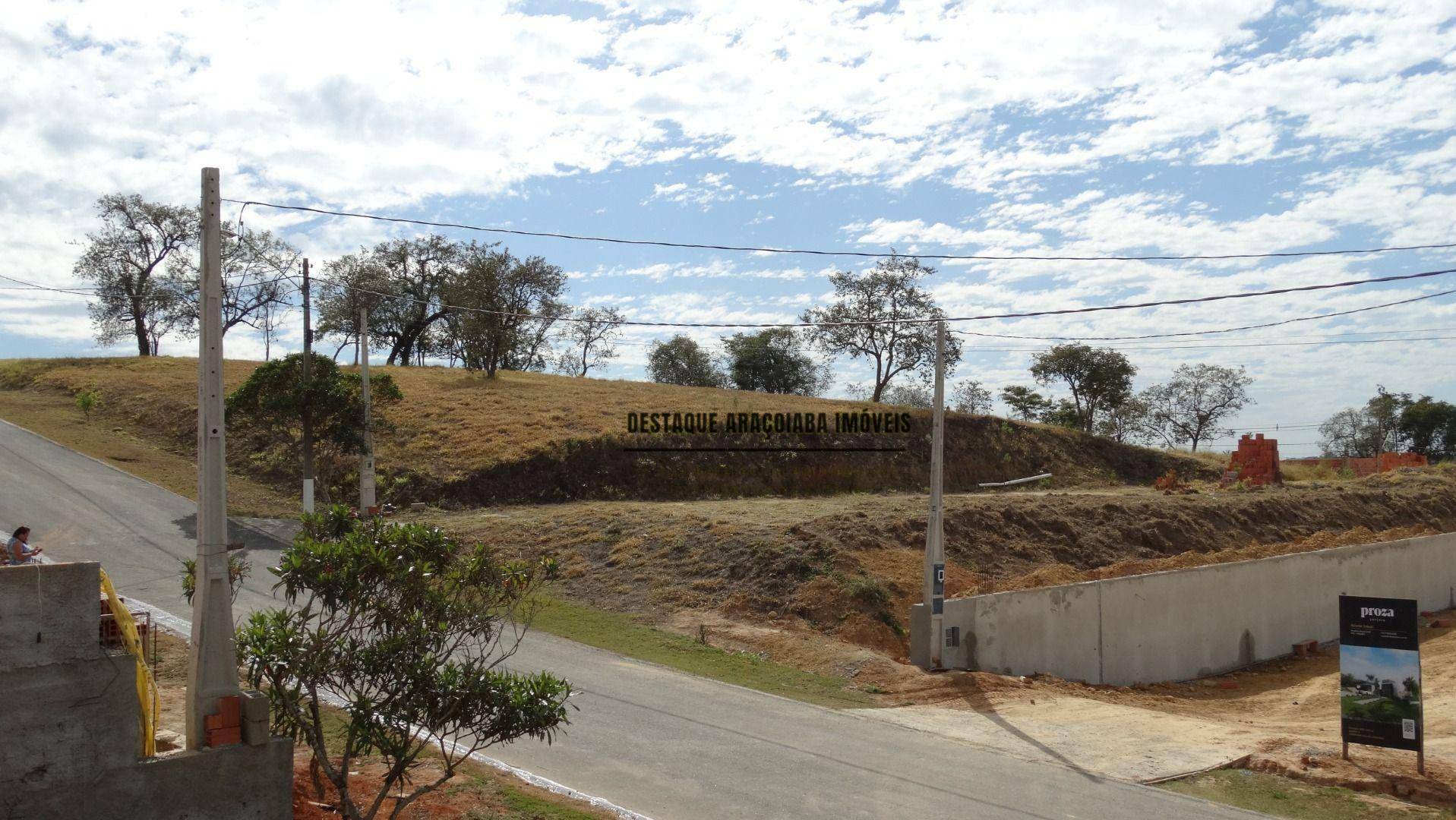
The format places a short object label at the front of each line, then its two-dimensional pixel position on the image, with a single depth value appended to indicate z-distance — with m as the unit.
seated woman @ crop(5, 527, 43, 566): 12.38
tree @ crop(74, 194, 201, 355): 55.88
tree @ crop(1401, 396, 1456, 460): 80.31
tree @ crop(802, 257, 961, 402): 57.88
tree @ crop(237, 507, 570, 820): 6.74
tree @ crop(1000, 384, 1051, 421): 75.75
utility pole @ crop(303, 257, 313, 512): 26.16
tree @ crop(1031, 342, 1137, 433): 69.69
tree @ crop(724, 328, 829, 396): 75.81
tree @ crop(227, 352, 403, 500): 27.62
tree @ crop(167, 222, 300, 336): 49.41
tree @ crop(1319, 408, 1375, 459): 89.00
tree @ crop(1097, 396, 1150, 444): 75.31
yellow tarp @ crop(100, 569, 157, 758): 6.81
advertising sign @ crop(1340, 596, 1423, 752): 12.09
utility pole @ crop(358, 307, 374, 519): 26.12
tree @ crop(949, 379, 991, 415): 82.12
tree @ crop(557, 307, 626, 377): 66.11
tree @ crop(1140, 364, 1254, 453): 75.00
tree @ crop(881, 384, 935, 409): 76.62
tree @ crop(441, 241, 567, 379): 47.41
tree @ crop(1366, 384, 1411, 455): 83.56
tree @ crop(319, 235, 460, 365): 62.00
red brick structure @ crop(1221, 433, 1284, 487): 40.78
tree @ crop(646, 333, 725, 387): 83.50
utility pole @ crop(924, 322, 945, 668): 16.70
